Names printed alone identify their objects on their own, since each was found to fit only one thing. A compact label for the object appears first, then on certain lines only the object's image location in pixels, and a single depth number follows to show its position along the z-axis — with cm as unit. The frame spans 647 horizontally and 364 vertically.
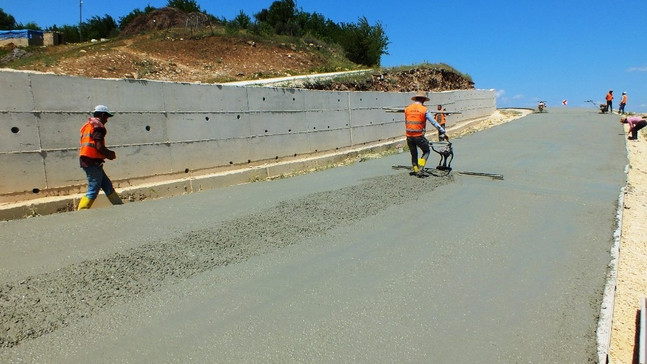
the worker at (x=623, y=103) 3048
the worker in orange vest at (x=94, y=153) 612
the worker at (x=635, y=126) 1866
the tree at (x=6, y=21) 5691
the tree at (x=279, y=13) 4488
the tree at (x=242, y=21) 3573
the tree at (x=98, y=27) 4365
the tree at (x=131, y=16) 4528
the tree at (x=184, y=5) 4453
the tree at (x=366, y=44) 3438
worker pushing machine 899
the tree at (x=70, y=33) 4306
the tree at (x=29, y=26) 5298
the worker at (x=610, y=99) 3042
